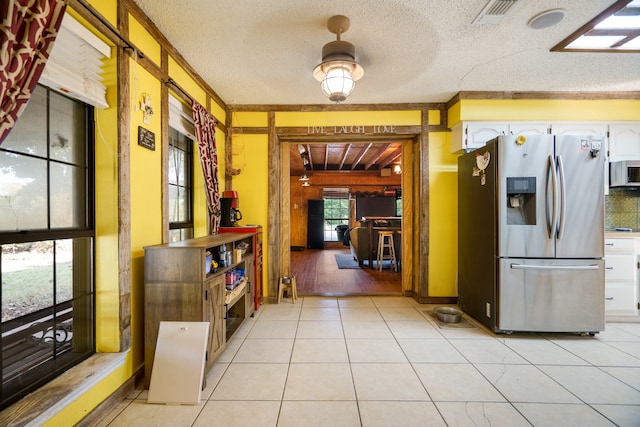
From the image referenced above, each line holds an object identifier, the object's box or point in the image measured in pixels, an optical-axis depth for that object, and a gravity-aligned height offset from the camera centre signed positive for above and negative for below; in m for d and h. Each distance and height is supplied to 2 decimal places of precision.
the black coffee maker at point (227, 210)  3.32 +0.03
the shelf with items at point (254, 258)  3.24 -0.56
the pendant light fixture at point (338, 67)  2.26 +1.18
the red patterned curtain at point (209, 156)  2.83 +0.60
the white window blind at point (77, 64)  1.46 +0.83
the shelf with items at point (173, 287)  1.94 -0.51
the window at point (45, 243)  1.37 -0.16
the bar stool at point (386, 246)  6.00 -0.74
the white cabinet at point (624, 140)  3.38 +0.85
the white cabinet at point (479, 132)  3.43 +0.97
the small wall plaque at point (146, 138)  2.04 +0.56
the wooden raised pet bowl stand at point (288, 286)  3.82 -1.01
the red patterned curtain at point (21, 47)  1.05 +0.65
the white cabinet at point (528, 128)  3.42 +1.01
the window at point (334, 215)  10.61 -0.11
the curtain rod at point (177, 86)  2.39 +1.12
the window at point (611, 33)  2.03 +1.45
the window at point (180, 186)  2.76 +0.27
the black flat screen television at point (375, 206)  9.76 +0.21
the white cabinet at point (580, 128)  3.39 +1.00
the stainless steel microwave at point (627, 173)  3.24 +0.44
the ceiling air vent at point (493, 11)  1.94 +1.43
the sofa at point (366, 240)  6.45 -0.65
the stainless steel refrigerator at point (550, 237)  2.70 -0.24
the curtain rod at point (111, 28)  1.54 +1.11
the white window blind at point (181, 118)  2.57 +0.91
